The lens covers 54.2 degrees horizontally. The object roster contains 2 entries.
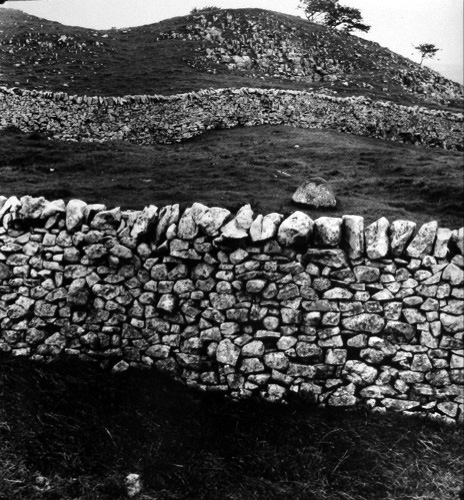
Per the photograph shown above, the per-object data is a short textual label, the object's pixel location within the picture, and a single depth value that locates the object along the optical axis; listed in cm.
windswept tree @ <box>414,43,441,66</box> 2890
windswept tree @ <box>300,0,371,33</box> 2869
